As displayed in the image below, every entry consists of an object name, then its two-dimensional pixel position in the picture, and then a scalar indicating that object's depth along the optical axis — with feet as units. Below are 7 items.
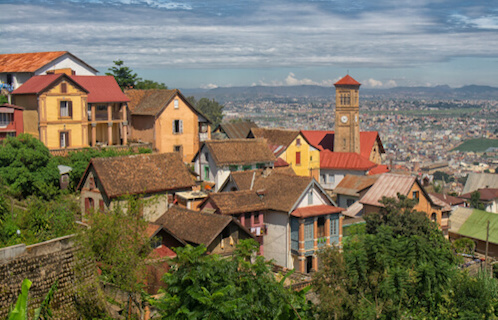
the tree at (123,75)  201.98
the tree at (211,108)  382.81
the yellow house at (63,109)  139.33
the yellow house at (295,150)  179.83
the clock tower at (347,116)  252.21
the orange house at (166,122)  161.07
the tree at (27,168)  120.78
